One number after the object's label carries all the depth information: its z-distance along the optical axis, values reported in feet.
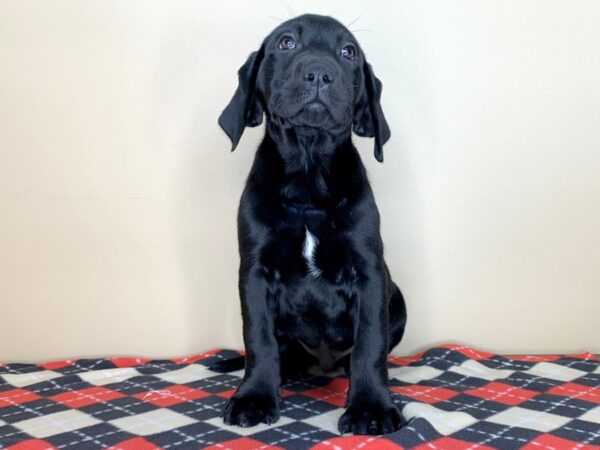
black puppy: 1.77
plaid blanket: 1.64
